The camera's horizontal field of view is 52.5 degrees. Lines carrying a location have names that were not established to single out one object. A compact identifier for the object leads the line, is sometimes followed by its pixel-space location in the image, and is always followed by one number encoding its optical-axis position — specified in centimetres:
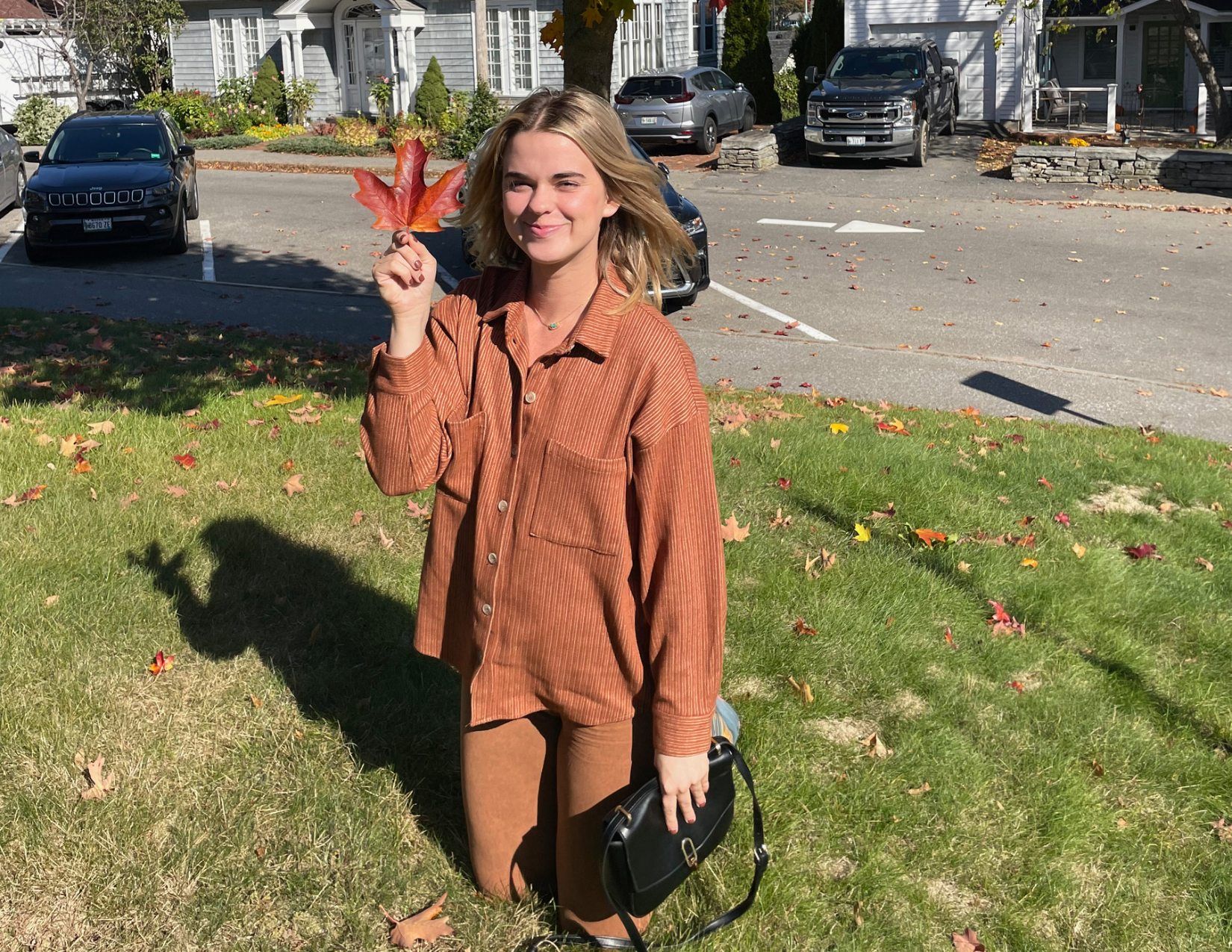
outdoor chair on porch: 2773
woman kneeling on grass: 254
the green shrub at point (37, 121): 3000
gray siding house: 3064
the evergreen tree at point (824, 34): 2969
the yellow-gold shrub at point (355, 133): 2734
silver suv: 2464
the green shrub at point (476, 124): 2434
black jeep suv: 1407
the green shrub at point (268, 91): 3153
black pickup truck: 2189
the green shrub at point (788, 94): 3244
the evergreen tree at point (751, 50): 2872
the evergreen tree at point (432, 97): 2922
